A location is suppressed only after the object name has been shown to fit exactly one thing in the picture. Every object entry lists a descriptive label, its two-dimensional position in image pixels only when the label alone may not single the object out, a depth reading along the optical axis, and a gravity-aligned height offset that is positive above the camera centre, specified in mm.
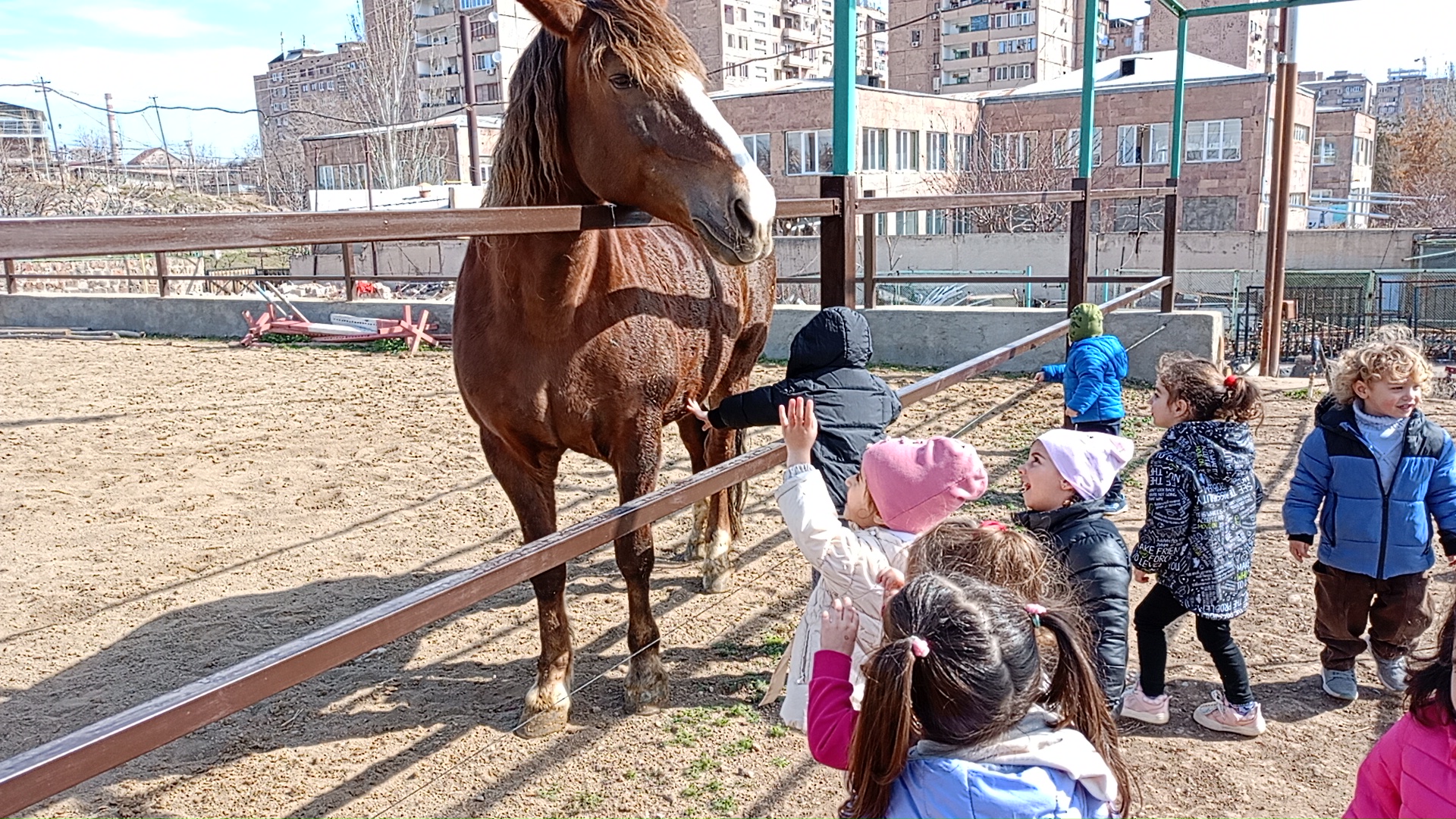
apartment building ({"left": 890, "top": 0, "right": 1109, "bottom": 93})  66812 +13358
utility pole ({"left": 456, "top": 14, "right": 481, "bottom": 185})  15683 +2606
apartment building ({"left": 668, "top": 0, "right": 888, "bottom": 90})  64125 +15604
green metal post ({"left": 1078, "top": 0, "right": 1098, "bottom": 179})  6391 +1017
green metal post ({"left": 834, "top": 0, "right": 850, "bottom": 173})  2941 +495
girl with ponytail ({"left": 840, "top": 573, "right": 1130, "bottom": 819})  1302 -633
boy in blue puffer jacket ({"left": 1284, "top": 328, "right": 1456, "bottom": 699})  2914 -810
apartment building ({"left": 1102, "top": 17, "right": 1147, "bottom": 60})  70812 +15029
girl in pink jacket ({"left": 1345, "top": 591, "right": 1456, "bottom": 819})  1460 -785
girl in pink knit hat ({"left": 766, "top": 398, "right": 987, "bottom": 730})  1934 -536
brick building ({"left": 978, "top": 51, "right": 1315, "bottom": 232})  31594 +3285
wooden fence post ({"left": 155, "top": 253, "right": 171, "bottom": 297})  13039 -189
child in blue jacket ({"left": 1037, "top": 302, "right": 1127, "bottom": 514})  4449 -619
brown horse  2217 -87
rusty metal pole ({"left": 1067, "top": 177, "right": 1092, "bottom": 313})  5551 -72
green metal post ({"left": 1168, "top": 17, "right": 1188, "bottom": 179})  7992 +833
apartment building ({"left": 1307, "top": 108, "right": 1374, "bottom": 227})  48281 +3779
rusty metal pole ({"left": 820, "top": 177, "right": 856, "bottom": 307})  3045 -20
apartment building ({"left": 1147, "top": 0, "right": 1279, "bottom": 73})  65562 +13015
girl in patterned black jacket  2734 -751
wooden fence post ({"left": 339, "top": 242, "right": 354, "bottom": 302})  12383 -205
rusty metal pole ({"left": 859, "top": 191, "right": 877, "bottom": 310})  8930 -78
